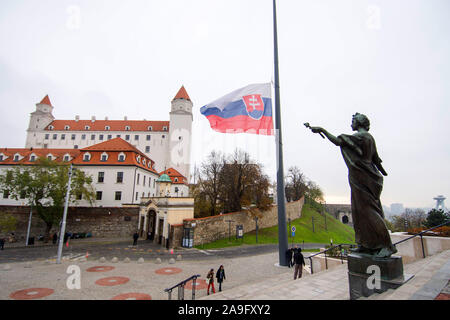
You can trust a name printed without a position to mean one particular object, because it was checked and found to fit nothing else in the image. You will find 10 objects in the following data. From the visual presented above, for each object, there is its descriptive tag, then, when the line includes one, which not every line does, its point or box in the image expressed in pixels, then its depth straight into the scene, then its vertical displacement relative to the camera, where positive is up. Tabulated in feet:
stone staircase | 14.20 -8.88
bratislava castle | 221.87 +71.72
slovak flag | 41.78 +17.16
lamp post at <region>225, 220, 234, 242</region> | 101.83 -11.18
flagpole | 44.93 +2.98
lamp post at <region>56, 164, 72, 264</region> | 55.83 -12.21
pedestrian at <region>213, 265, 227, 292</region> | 35.47 -11.48
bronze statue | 17.04 +1.08
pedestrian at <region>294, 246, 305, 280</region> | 37.68 -9.98
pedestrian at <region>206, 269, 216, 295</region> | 34.43 -11.39
